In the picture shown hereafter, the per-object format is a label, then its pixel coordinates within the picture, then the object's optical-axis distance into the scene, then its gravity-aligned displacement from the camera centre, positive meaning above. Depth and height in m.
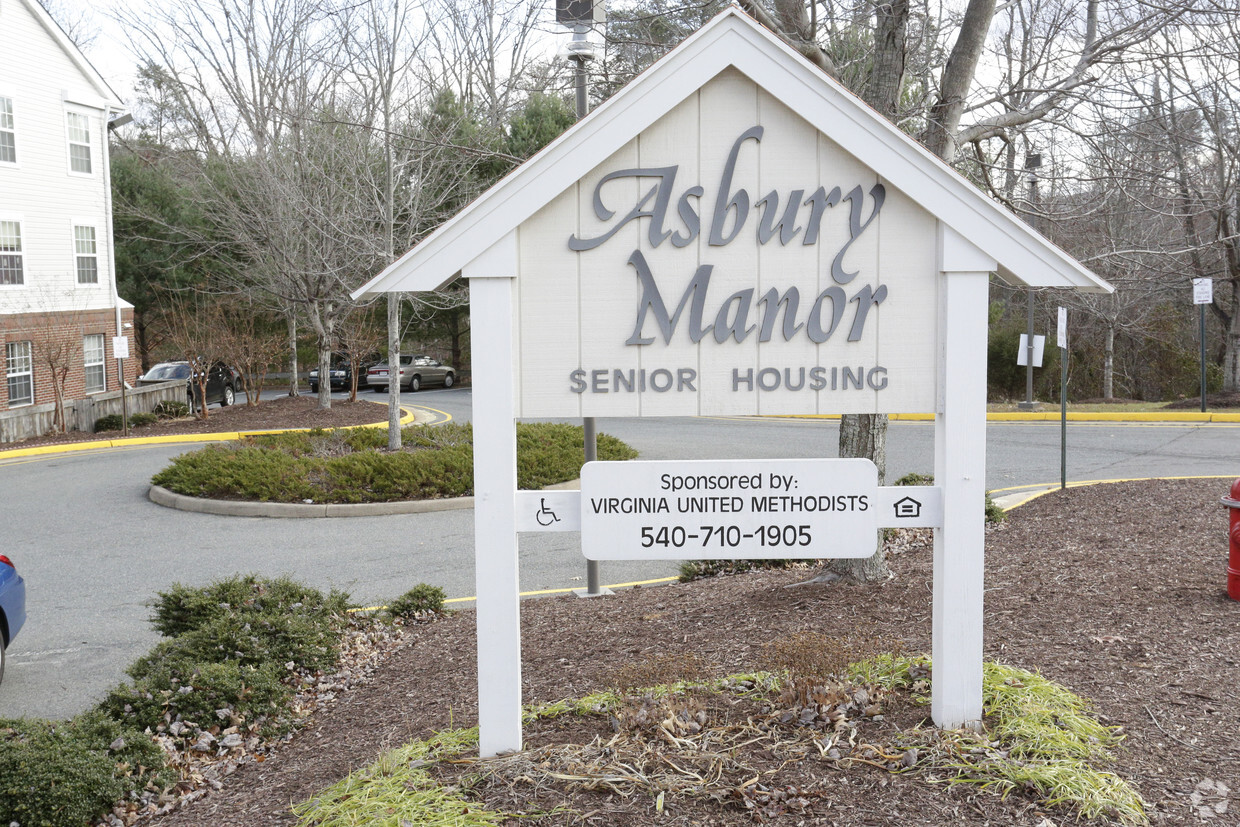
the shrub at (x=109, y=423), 22.30 -1.34
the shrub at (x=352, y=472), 12.98 -1.50
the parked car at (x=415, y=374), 36.47 -0.55
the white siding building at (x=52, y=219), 23.94 +3.72
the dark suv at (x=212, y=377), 29.38 -0.43
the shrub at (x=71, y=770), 4.16 -1.76
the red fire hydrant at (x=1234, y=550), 5.73 -1.15
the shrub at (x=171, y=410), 24.14 -1.16
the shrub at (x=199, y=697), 5.18 -1.77
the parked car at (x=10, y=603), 6.68 -1.62
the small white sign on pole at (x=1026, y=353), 17.62 -0.02
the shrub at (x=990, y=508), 8.98 -1.42
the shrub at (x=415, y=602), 7.34 -1.79
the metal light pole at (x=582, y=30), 7.12 +2.37
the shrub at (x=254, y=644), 5.76 -1.68
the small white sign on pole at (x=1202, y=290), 19.50 +1.16
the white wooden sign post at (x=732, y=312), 4.14 +0.18
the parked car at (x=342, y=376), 36.66 -0.58
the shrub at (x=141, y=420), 22.70 -1.31
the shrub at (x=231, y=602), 6.43 -1.58
